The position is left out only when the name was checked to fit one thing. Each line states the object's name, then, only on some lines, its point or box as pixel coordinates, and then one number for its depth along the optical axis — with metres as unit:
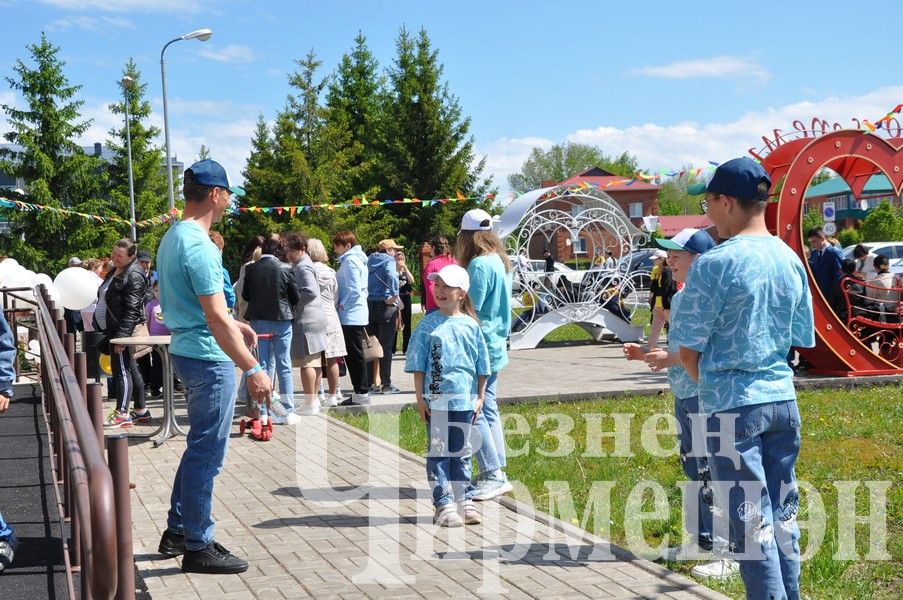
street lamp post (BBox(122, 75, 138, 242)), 32.41
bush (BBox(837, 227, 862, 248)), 40.93
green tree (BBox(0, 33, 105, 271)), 40.97
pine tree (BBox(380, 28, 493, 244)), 45.41
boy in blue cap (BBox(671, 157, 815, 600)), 3.62
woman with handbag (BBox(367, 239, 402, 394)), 12.03
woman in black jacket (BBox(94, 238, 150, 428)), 9.72
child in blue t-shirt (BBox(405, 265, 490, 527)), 5.98
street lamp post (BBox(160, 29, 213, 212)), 28.80
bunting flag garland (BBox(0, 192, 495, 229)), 19.80
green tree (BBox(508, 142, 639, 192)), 108.00
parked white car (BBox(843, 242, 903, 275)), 28.56
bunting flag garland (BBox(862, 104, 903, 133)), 12.99
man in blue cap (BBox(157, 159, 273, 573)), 4.90
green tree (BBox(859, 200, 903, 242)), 39.28
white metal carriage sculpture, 17.77
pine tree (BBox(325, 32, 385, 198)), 49.97
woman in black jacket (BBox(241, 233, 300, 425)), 9.54
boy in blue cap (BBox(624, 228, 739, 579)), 5.27
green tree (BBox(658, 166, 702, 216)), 115.38
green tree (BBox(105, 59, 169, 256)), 46.22
